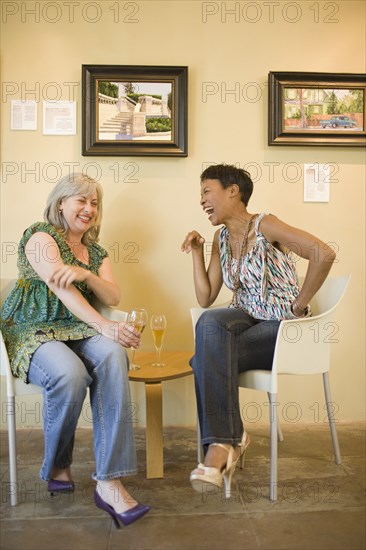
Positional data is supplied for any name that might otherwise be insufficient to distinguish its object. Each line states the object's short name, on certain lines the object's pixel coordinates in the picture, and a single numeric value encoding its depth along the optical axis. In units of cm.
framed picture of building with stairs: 304
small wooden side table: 247
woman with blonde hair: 208
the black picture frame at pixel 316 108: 309
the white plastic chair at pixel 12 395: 221
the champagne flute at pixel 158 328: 265
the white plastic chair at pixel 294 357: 227
